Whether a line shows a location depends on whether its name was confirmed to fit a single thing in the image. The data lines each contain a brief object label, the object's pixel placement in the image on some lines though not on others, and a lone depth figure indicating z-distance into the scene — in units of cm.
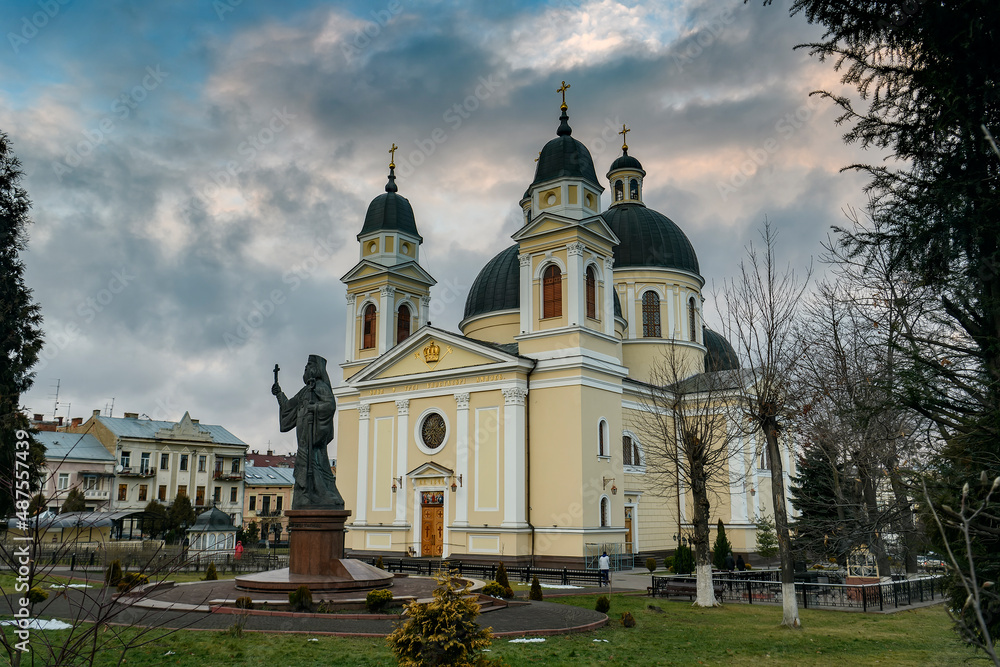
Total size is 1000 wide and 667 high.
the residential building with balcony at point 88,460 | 5388
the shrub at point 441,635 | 905
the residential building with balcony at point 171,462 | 5759
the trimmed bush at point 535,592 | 1967
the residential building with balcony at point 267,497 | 6794
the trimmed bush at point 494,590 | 1834
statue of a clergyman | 1823
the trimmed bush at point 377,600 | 1566
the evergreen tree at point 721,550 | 2839
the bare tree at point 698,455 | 2078
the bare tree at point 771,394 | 1809
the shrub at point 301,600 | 1553
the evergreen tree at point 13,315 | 2434
